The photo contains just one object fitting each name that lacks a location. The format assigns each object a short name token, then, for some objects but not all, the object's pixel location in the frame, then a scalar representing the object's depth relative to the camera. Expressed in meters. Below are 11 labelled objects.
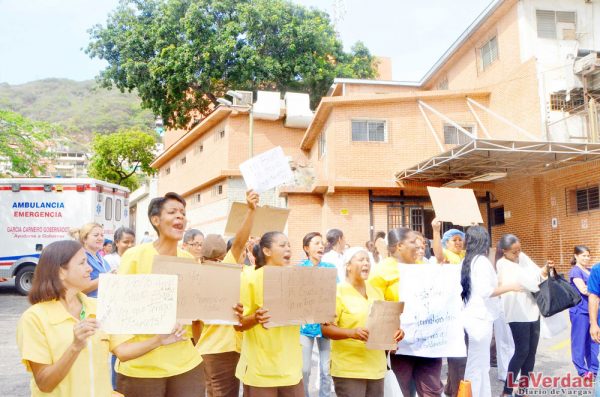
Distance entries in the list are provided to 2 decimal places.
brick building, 13.74
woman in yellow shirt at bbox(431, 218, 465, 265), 6.07
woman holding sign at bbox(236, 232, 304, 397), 3.33
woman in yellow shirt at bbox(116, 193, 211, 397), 2.98
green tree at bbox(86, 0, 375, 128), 26.17
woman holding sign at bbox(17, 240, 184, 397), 2.36
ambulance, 14.18
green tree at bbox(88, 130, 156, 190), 35.97
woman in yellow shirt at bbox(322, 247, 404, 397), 3.68
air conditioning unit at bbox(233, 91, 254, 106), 17.38
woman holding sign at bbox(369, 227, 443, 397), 4.12
